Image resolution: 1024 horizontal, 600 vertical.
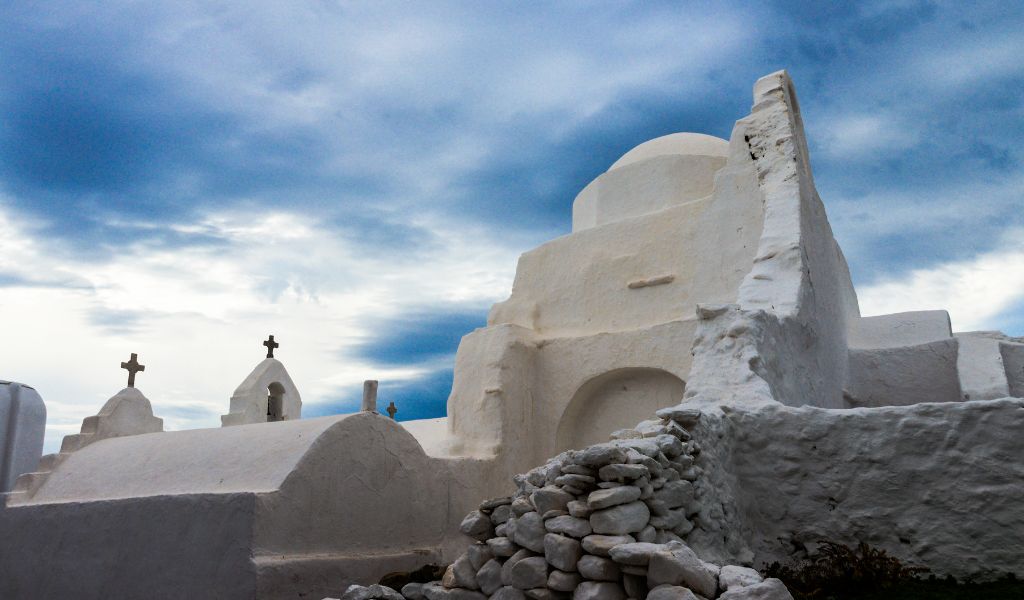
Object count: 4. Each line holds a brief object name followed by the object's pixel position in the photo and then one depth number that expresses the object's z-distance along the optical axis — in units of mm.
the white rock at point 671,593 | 3150
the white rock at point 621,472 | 3686
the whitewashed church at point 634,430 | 4484
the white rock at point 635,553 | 3334
